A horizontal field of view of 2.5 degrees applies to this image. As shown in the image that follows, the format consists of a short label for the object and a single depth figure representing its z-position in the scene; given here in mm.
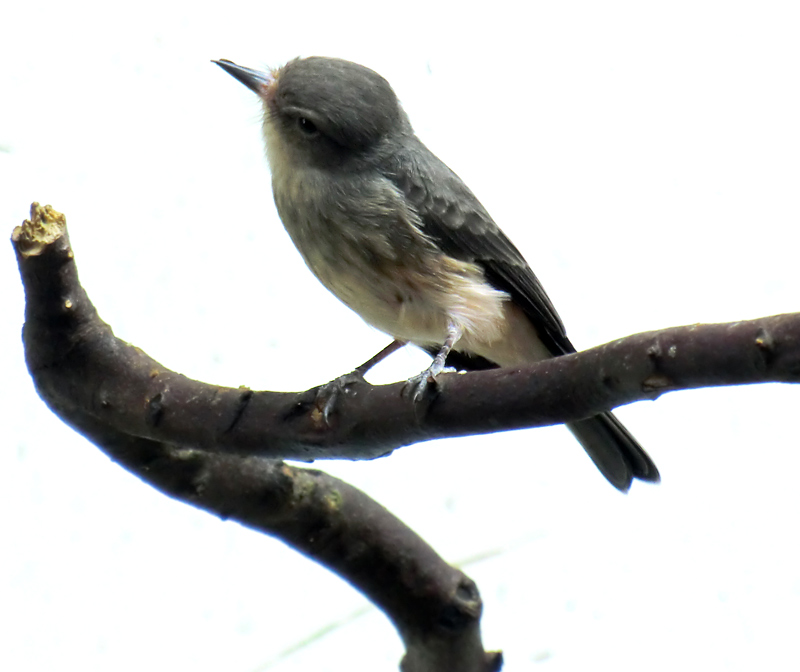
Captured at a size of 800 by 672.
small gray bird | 3445
